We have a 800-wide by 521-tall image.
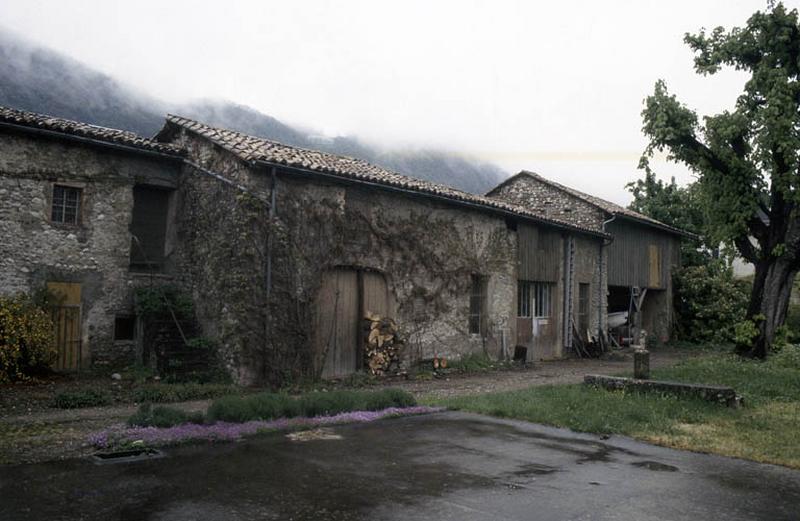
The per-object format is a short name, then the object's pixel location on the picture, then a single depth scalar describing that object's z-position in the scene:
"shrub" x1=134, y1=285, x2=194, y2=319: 13.25
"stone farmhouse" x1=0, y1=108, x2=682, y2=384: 12.17
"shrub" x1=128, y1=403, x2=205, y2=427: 7.78
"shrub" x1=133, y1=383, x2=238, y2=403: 10.55
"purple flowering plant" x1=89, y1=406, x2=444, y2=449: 7.01
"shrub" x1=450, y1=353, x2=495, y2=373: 15.94
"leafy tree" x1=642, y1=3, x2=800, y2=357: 15.51
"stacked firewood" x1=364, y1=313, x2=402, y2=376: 13.99
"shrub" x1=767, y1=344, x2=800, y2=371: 14.74
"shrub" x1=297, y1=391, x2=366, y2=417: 9.01
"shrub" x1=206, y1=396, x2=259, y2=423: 8.13
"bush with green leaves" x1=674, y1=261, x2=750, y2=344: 25.00
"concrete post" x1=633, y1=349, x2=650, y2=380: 11.60
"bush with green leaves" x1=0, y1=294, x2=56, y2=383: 11.07
